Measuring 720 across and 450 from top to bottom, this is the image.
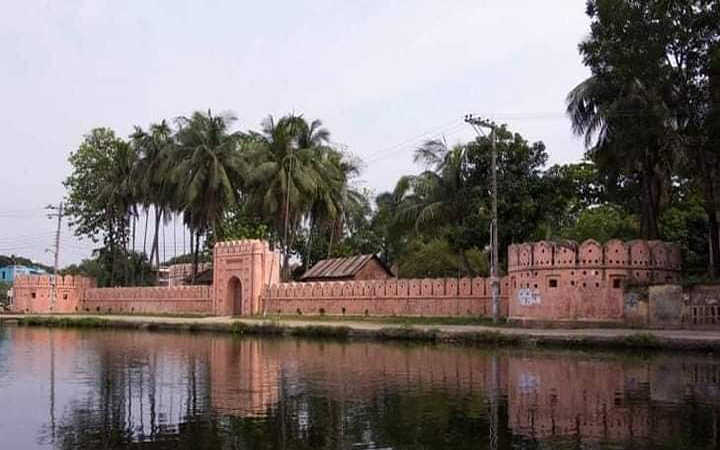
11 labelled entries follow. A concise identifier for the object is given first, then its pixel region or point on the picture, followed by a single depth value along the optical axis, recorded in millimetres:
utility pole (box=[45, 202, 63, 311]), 59344
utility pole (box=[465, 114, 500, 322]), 32166
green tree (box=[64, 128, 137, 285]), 58281
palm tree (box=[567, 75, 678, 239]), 29203
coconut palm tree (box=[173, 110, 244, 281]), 50344
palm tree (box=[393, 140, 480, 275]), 39250
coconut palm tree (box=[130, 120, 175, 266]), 52969
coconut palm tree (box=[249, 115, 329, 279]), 48906
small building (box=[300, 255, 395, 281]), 47125
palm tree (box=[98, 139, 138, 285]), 57312
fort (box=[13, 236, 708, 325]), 29406
